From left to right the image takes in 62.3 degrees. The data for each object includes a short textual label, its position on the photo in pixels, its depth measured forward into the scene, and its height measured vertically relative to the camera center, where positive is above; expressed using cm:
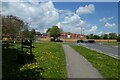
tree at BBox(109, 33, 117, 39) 4595 +144
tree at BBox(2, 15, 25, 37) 1952 +285
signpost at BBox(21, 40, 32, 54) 507 -20
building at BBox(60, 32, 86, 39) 4892 +215
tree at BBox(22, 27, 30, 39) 2236 +143
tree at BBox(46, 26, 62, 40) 4214 +327
